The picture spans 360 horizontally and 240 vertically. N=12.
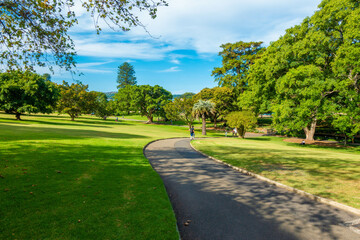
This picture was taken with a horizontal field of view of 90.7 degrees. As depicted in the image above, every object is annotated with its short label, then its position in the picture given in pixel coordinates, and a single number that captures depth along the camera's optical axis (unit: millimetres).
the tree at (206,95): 52031
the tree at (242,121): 31773
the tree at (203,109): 37594
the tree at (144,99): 57688
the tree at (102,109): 54894
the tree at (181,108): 41188
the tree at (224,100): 47312
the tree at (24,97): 33125
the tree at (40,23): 6883
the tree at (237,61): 48781
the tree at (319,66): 19719
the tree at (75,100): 47169
